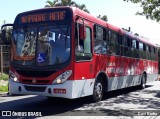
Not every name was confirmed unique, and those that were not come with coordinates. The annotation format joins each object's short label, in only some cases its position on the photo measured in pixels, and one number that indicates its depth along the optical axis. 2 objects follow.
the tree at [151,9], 19.33
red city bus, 9.62
